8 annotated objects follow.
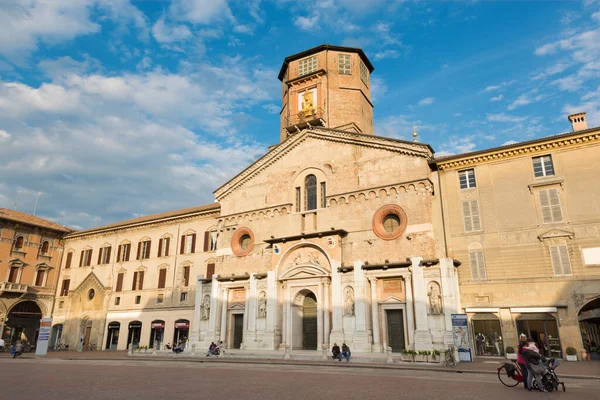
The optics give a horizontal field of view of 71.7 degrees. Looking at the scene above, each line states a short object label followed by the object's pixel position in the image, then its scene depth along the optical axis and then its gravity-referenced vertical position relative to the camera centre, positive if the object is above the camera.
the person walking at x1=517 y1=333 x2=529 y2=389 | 11.45 -0.72
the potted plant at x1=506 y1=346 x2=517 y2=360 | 22.45 -0.99
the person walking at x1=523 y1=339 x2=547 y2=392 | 11.14 -0.86
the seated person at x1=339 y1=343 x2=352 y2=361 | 22.27 -1.03
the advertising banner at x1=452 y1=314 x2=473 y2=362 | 21.89 -0.12
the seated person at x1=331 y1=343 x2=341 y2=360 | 22.77 -1.01
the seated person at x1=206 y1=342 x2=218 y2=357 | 26.89 -1.14
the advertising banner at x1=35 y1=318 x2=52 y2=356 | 30.83 -0.61
